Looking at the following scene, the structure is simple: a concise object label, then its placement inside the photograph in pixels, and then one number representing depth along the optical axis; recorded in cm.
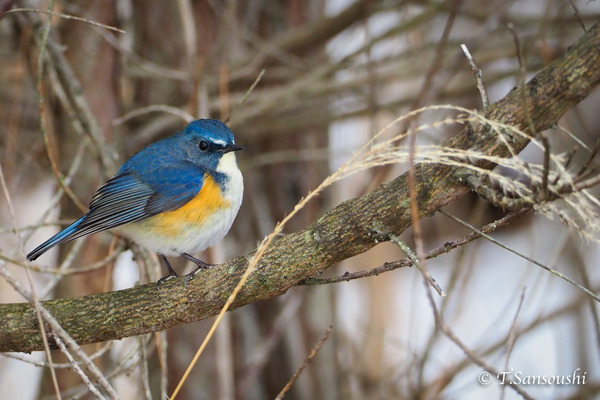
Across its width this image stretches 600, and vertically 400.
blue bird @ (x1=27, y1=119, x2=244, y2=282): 667
